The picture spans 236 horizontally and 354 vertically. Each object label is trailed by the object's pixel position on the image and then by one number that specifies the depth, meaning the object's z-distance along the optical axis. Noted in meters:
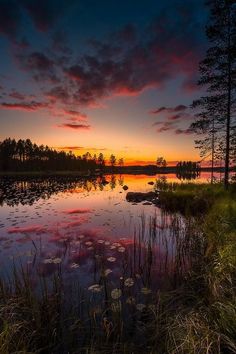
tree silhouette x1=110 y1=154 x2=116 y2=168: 186.12
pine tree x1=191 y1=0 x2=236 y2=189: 17.25
